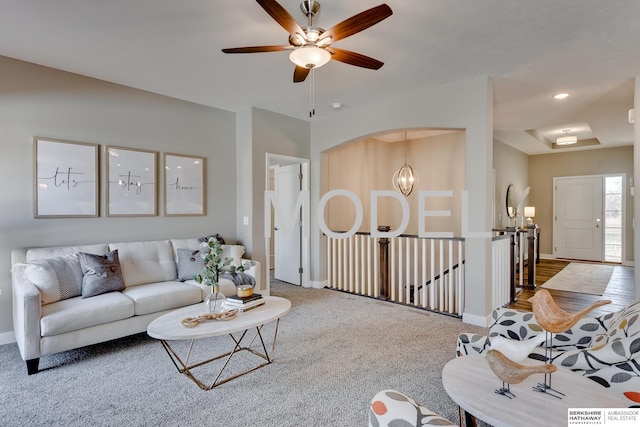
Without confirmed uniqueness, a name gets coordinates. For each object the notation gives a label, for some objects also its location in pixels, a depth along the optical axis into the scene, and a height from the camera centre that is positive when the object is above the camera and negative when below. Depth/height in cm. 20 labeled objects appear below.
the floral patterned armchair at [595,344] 142 -73
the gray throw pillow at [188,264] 383 -61
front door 789 -15
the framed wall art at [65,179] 335 +34
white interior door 558 -29
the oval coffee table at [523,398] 120 -74
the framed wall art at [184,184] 428 +36
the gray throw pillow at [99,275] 310 -61
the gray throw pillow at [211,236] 430 -36
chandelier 630 +61
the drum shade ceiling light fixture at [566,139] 657 +143
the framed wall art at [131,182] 381 +35
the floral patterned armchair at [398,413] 94 -59
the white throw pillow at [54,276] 288 -58
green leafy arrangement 265 -45
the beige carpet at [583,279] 543 -124
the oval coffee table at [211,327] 221 -80
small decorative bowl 274 -66
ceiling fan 191 +114
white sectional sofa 260 -79
